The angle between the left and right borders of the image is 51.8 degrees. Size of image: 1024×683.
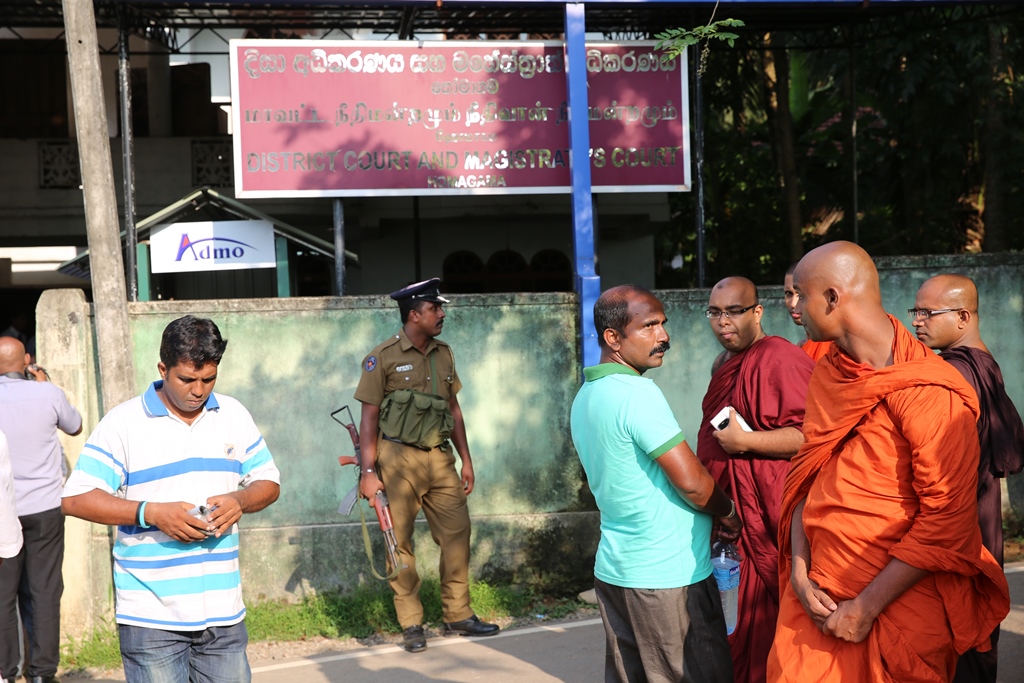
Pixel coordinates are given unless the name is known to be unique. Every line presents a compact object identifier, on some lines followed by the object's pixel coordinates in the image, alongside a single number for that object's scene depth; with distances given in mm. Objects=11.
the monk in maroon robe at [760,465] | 4293
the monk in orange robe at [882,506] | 2871
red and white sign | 7207
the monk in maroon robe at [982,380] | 4133
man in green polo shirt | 3469
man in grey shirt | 5680
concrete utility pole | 6543
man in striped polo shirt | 3434
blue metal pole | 7145
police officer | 6242
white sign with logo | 7441
